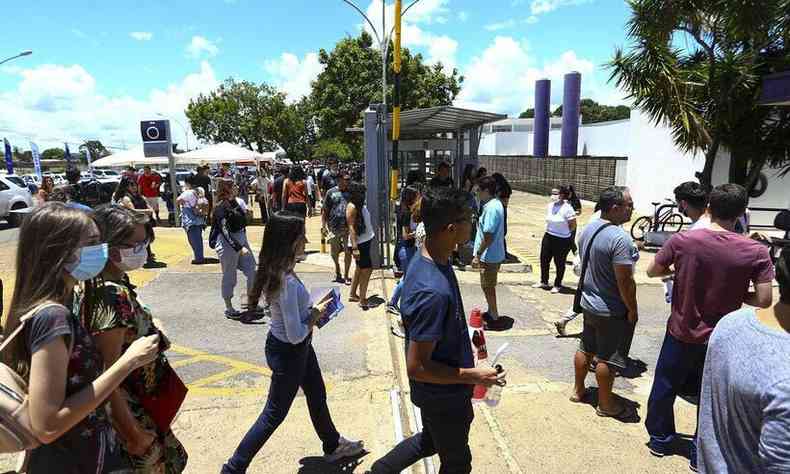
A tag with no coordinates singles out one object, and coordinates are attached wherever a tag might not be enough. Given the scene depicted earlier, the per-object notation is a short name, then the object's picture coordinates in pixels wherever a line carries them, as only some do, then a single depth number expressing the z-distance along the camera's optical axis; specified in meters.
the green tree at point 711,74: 8.76
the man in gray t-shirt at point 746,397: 1.27
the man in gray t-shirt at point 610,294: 3.31
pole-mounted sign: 13.84
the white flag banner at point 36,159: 22.17
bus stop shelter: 7.52
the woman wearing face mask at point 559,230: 6.58
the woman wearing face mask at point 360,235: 5.92
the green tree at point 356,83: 27.03
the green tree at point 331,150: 43.06
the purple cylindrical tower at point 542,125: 32.06
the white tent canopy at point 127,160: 15.91
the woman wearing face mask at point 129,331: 1.79
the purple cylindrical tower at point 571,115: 29.64
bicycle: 11.43
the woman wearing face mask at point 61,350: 1.39
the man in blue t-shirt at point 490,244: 5.16
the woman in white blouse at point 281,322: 2.60
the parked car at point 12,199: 14.95
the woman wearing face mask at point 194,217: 8.37
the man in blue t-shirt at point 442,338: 1.98
